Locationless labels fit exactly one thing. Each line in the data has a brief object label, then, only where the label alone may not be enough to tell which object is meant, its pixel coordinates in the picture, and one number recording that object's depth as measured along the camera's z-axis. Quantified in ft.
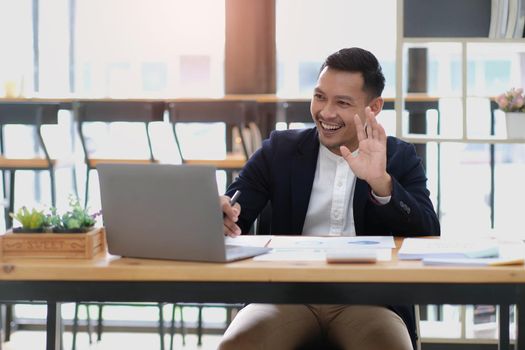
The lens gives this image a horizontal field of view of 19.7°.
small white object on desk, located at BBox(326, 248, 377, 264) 8.70
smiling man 11.36
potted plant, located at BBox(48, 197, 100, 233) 9.37
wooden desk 8.33
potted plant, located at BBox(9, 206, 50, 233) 9.37
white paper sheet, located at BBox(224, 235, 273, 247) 10.53
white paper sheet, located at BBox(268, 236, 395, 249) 10.07
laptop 8.83
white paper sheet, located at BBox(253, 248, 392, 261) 9.13
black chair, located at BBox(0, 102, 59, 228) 22.46
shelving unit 17.61
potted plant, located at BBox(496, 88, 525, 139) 17.85
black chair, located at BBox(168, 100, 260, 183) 23.51
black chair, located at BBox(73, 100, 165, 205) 24.57
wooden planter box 9.20
